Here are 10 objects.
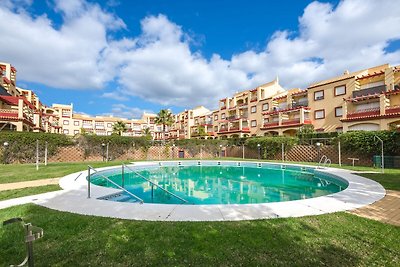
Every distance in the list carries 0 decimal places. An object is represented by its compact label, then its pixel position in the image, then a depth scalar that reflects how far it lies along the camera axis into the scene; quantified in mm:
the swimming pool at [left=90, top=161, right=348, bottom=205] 9492
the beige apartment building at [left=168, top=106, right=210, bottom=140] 62469
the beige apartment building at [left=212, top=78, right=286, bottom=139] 42406
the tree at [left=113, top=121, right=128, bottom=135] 50012
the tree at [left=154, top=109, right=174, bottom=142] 46031
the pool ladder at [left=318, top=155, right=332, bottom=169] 17539
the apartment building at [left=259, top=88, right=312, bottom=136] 33241
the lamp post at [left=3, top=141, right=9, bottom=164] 18641
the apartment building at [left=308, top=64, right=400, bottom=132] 24312
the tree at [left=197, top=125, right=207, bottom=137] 52250
